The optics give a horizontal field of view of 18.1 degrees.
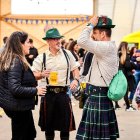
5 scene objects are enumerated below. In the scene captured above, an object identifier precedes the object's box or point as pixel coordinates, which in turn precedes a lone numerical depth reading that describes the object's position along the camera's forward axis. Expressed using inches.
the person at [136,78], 415.5
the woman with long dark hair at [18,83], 175.3
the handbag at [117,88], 184.5
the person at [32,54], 509.6
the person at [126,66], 374.9
